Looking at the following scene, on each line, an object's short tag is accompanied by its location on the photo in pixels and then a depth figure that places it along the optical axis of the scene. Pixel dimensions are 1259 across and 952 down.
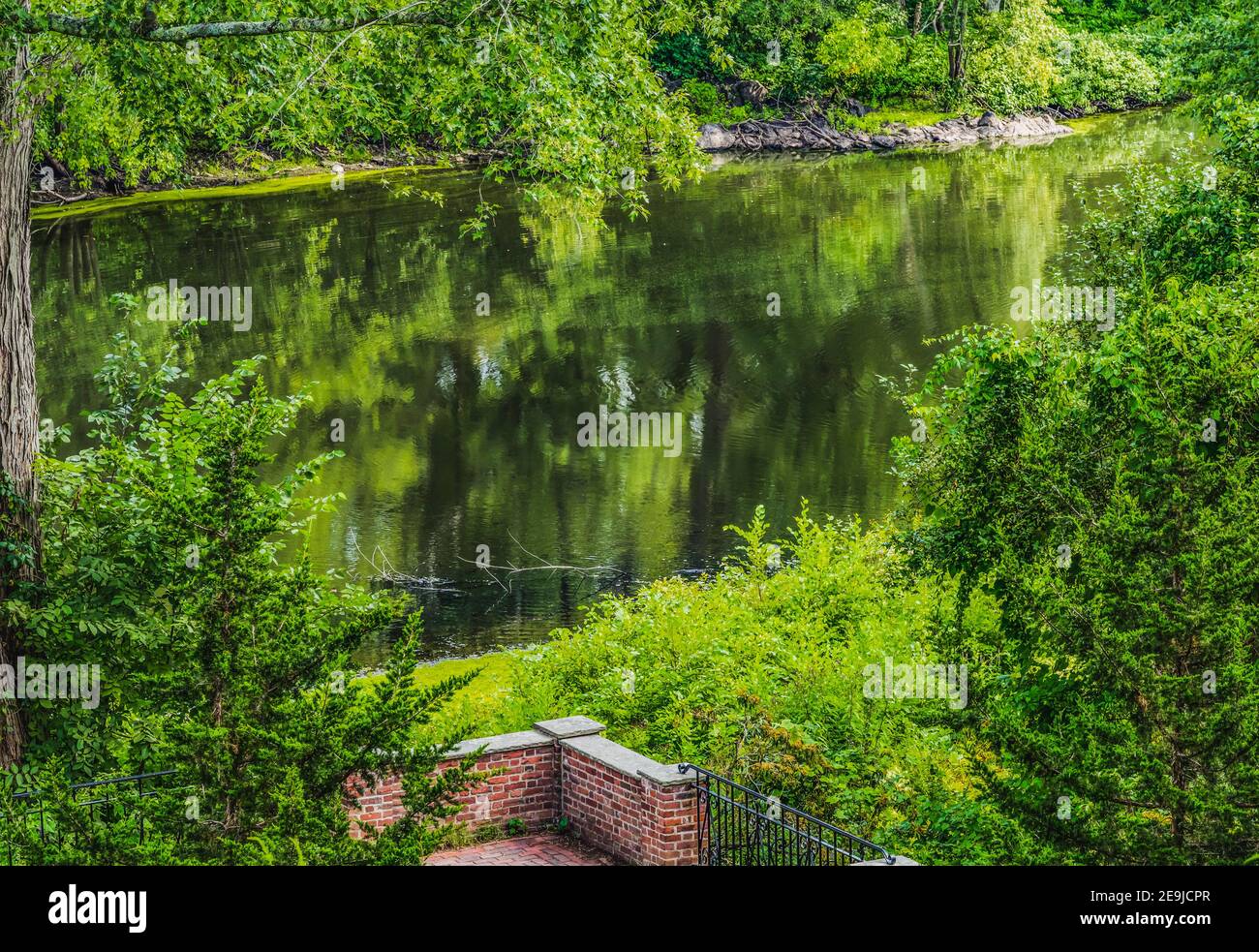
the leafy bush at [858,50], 67.69
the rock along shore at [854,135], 69.44
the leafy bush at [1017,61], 64.56
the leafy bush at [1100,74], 70.38
